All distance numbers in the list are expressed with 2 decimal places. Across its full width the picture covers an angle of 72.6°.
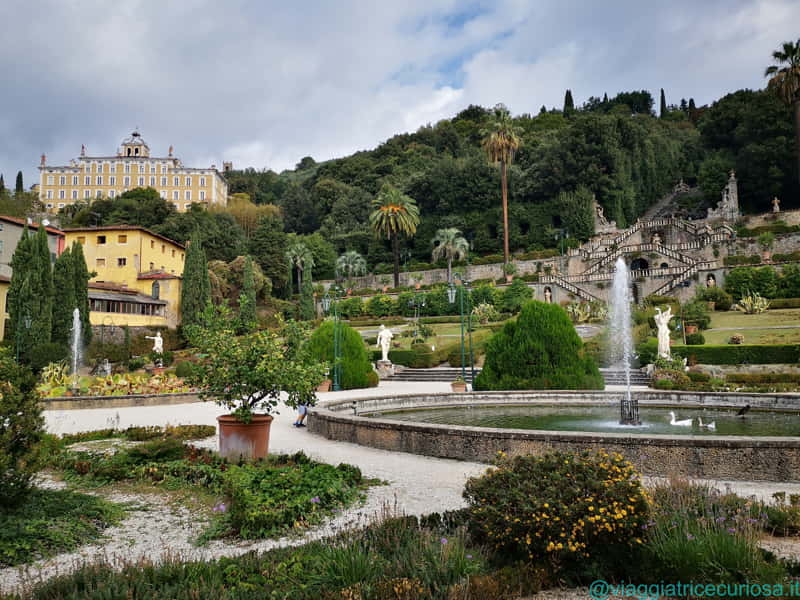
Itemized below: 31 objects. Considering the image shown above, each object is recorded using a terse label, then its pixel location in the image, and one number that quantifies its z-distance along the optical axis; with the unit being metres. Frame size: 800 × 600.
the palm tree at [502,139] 54.91
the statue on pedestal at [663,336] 22.36
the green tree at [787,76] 38.81
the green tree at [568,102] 91.05
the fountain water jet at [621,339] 10.93
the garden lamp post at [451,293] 22.19
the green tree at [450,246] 55.90
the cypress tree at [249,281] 47.00
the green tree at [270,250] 60.03
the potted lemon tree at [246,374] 7.36
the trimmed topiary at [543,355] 15.00
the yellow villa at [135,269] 43.00
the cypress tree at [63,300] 32.03
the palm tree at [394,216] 58.22
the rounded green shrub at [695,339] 26.03
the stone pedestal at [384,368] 28.02
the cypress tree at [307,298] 52.19
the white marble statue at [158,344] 31.33
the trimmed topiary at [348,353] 20.27
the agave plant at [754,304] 32.25
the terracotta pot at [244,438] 7.72
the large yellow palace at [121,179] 94.50
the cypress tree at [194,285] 41.09
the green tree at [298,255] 61.00
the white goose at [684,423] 10.44
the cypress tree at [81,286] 33.19
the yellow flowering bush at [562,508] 3.74
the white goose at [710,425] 10.07
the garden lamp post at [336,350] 20.02
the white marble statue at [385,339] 27.94
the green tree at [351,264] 63.53
